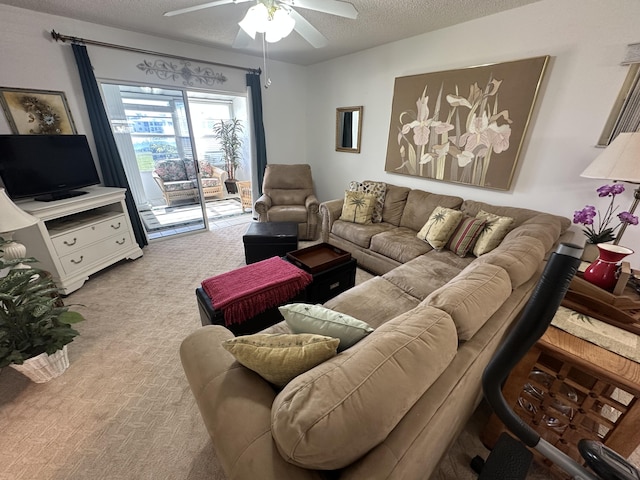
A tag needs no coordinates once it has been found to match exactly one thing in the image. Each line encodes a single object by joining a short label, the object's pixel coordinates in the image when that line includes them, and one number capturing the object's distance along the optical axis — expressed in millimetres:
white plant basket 1496
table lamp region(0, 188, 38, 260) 1687
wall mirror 3671
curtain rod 2506
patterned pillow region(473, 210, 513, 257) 2135
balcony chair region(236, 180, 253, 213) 4980
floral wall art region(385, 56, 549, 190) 2254
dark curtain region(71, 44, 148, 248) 2665
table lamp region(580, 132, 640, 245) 1455
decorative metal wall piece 3127
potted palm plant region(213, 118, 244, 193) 5695
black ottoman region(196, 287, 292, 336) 1598
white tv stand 2225
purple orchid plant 1655
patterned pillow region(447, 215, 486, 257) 2232
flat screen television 2248
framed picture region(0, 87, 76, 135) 2416
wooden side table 942
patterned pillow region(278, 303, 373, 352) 985
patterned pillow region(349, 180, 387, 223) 3152
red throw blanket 1624
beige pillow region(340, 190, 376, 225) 3056
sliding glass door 3727
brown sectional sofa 629
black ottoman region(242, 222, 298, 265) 2770
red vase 1233
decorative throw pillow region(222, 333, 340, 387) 819
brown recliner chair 3551
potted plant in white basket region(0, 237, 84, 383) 1430
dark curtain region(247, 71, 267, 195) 3844
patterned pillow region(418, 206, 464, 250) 2375
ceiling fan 1526
